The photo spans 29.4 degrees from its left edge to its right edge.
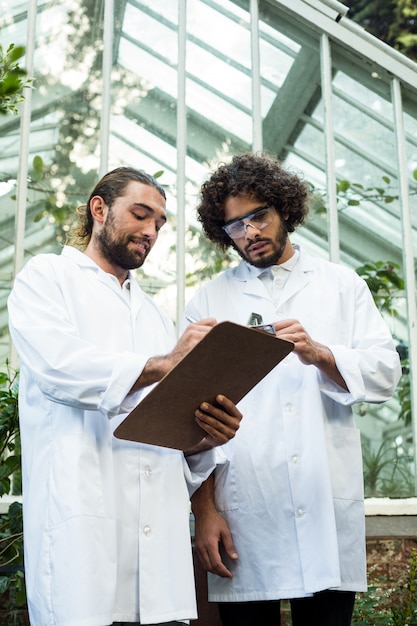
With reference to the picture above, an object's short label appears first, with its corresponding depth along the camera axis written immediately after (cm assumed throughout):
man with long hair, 196
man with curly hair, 235
